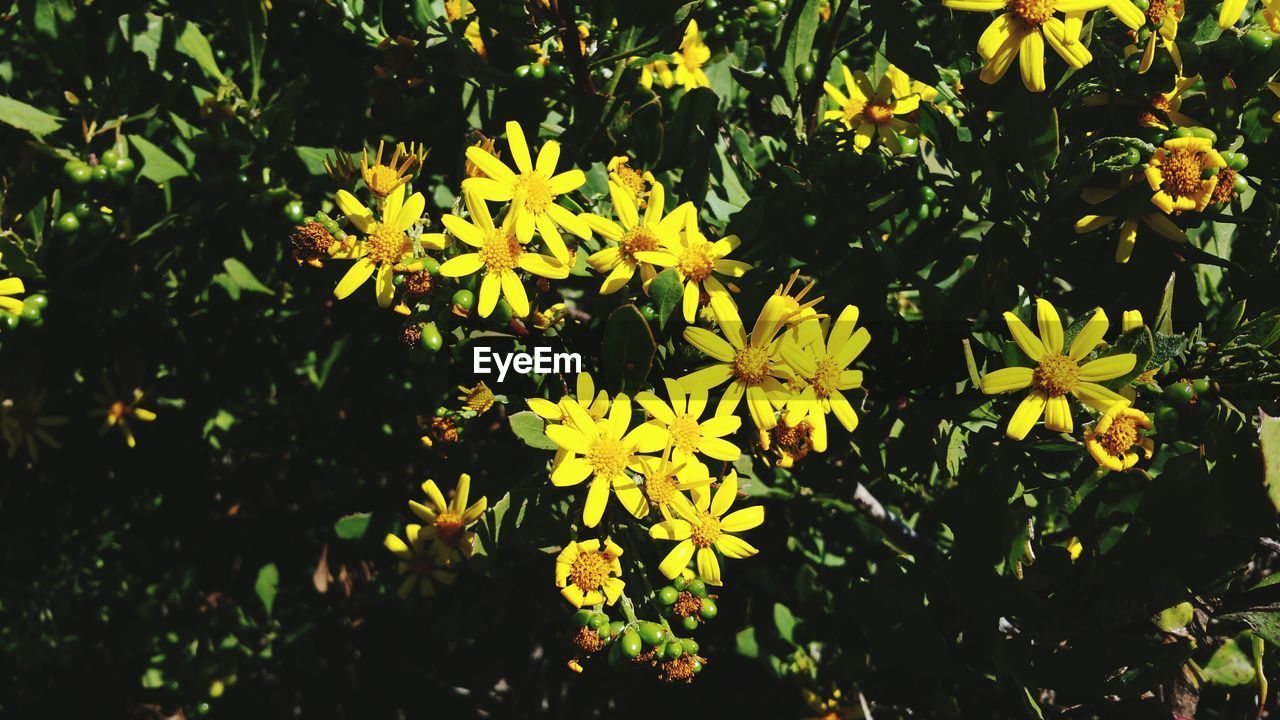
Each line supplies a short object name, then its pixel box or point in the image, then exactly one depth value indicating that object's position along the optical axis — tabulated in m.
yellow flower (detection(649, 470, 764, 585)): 0.29
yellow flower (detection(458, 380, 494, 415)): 0.30
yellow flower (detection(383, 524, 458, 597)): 0.35
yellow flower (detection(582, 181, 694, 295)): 0.29
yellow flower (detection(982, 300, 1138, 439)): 0.28
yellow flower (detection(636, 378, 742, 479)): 0.28
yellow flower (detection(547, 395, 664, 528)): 0.28
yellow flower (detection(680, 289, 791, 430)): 0.29
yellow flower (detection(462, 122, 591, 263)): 0.29
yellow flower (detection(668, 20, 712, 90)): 0.37
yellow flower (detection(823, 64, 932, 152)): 0.35
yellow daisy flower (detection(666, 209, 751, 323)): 0.30
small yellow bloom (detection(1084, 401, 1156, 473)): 0.28
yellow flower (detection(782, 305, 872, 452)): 0.30
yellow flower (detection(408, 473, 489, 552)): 0.33
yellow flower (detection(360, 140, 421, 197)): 0.29
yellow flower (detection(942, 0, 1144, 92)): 0.27
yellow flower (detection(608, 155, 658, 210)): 0.31
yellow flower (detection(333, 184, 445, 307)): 0.29
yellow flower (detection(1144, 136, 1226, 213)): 0.27
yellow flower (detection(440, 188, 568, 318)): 0.28
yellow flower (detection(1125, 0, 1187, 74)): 0.28
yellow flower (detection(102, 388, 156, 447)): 0.39
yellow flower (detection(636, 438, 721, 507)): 0.28
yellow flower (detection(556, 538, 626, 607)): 0.29
